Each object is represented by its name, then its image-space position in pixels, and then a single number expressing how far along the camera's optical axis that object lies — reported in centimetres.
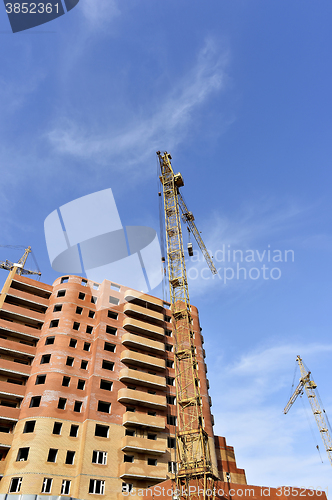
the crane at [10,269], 5611
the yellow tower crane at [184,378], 4219
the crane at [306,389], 10388
